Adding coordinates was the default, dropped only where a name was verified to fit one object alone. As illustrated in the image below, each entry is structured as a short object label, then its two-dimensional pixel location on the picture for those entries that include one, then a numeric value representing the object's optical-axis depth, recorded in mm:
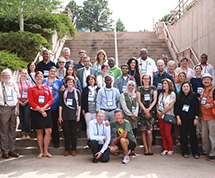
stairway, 12547
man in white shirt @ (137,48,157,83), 6805
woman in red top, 5383
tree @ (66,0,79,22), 34862
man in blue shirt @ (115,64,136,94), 6039
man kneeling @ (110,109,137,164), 5219
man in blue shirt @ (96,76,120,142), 5602
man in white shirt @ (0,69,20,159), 5422
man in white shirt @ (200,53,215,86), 6754
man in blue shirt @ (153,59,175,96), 5974
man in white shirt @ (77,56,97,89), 6426
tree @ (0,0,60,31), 9359
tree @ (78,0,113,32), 34062
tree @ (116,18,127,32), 41341
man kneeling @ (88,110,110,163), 5139
